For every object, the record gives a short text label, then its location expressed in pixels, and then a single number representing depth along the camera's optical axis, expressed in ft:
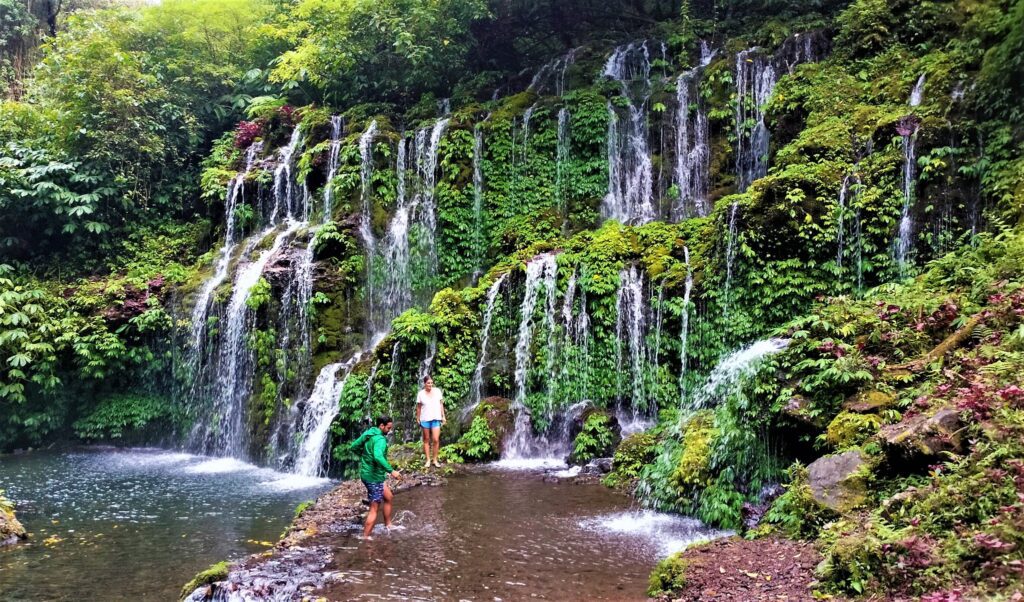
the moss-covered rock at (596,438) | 37.55
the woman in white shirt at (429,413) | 36.47
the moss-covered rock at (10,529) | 28.63
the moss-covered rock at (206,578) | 20.47
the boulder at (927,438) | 18.57
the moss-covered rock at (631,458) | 32.86
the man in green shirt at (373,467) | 25.02
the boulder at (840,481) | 19.98
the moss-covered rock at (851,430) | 22.39
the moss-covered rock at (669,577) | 18.85
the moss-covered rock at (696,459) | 27.78
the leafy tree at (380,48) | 66.69
